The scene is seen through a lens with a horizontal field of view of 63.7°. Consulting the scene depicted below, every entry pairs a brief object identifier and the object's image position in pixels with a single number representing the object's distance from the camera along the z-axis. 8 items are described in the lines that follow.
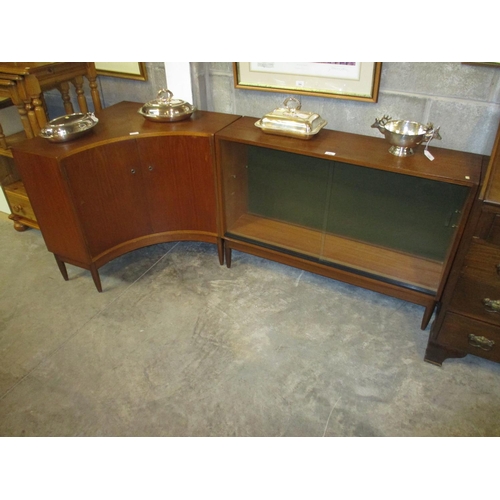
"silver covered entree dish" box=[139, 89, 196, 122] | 2.13
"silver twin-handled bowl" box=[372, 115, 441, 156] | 1.67
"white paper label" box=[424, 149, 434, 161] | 1.69
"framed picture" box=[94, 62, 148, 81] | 2.47
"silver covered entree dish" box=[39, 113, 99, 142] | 1.90
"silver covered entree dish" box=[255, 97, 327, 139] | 1.87
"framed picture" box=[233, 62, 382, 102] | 1.88
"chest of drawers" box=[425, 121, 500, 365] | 1.36
